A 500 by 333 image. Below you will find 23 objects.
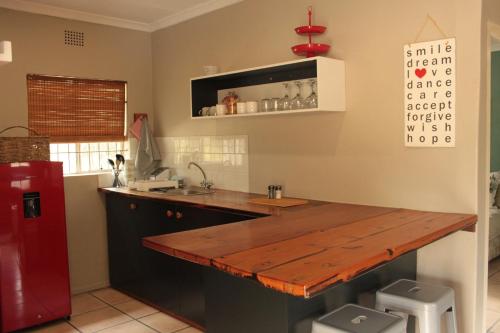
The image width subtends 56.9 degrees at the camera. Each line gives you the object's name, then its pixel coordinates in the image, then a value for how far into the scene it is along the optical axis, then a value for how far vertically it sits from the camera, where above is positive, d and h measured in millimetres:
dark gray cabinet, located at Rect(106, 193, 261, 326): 3430 -953
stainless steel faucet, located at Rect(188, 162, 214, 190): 4297 -361
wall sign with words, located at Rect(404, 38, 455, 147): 2660 +270
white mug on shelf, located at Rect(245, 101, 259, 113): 3525 +278
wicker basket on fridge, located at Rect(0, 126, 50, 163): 3529 -12
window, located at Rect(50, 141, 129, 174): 4520 -82
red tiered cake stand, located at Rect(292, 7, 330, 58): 3156 +654
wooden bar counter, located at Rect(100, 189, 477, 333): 1656 -450
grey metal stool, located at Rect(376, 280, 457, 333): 2107 -762
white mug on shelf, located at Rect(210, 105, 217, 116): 3850 +272
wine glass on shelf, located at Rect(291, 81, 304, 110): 3221 +276
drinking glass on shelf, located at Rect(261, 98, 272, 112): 3441 +278
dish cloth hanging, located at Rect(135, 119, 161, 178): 4730 -85
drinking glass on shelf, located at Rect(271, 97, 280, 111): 3387 +282
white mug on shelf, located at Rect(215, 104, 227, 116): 3768 +278
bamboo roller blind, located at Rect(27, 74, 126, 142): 4207 +365
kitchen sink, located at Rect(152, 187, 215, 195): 4078 -426
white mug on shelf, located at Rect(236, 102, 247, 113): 3582 +279
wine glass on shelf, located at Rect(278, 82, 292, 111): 3293 +278
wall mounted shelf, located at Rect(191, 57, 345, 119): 3047 +471
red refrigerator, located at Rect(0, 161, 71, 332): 3438 -764
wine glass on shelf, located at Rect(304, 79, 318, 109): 3127 +276
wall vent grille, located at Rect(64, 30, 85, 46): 4332 +1026
